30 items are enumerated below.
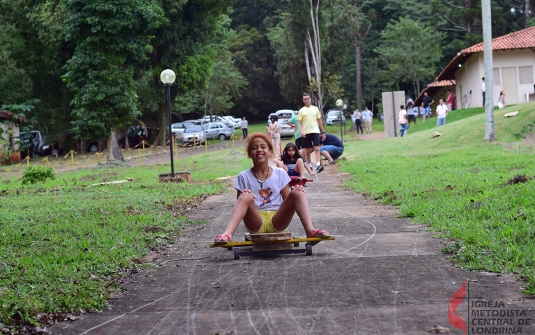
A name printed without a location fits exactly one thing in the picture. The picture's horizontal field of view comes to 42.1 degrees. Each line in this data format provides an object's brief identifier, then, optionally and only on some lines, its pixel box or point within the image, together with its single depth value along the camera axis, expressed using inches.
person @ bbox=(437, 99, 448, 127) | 1290.6
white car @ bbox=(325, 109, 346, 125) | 2347.4
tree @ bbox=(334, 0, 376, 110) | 2206.0
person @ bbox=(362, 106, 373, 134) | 1876.2
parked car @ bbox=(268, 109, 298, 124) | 2011.0
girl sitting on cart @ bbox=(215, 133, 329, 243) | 290.5
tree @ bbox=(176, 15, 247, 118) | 2209.6
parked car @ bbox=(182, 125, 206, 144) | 1871.3
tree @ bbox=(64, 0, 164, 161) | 1138.0
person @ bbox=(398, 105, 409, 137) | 1295.5
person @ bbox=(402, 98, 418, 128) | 1696.1
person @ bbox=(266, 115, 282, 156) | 878.0
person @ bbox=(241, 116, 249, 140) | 1915.6
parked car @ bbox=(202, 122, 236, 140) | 1978.7
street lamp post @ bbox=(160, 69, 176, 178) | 776.3
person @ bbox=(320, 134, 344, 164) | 851.4
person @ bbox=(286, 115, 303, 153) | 725.9
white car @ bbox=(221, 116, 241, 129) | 2358.6
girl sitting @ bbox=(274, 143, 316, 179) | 516.9
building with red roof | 1469.0
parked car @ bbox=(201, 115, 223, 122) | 2275.2
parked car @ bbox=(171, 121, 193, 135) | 2015.0
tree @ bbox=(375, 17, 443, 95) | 2215.8
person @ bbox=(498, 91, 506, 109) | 1318.9
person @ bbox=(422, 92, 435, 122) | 1667.1
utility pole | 858.8
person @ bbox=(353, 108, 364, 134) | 1836.6
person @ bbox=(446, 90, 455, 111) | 1648.1
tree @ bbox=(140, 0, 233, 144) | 1459.2
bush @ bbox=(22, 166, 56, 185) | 854.5
